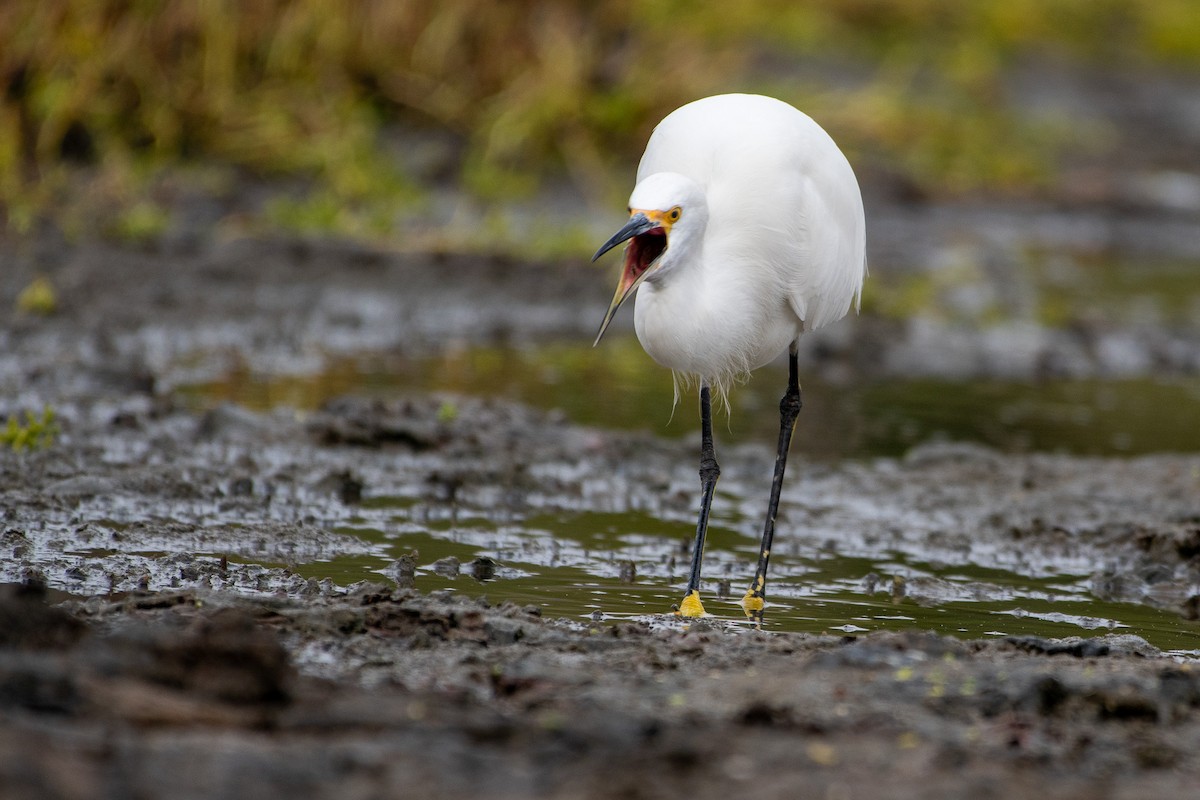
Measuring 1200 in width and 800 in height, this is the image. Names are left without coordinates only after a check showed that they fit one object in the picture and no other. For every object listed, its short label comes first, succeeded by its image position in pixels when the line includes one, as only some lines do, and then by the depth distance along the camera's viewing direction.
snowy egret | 8.81
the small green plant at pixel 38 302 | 16.03
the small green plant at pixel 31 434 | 11.29
